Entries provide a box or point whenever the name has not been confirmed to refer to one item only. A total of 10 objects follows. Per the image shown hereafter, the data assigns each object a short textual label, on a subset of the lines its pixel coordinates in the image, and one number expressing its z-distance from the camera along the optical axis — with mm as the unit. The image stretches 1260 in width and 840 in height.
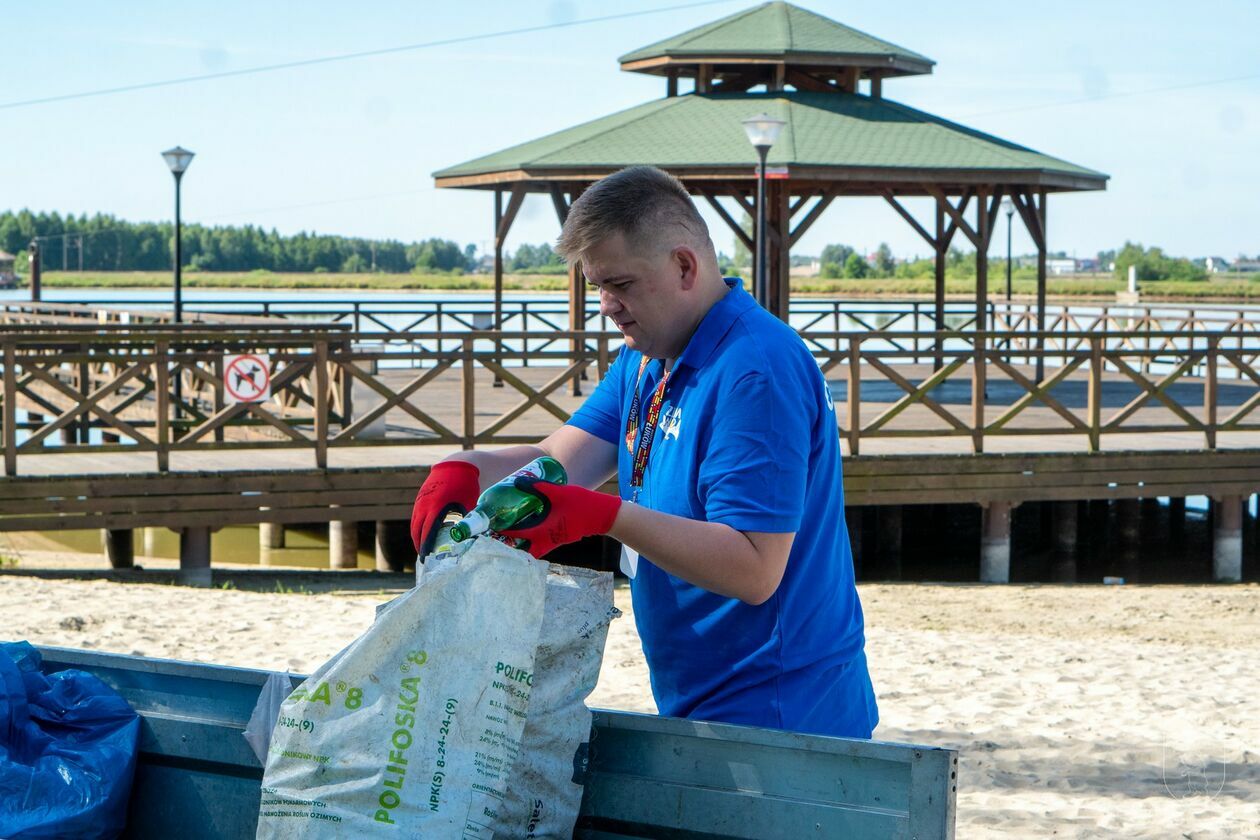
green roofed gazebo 16828
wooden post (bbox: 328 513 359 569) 12844
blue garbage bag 2922
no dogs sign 12055
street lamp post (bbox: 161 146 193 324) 18109
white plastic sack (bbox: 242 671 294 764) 2898
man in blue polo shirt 2303
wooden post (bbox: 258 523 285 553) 14359
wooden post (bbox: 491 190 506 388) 19031
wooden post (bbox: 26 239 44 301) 31866
